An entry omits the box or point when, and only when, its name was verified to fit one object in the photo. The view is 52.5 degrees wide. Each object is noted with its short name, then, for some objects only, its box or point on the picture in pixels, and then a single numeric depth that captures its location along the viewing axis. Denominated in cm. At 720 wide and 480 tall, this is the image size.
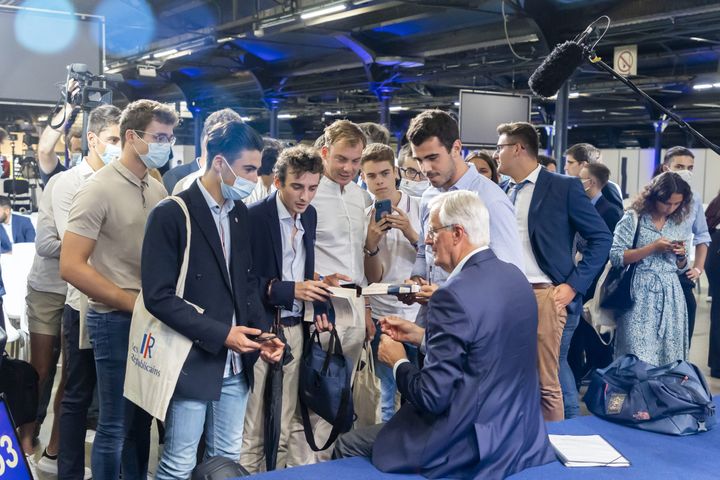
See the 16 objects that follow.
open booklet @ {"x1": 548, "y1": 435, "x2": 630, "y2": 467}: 252
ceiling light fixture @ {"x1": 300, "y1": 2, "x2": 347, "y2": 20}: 785
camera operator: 367
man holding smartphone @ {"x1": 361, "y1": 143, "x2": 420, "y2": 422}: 338
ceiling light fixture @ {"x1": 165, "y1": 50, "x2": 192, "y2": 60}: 1200
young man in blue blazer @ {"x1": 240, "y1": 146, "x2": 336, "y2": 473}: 278
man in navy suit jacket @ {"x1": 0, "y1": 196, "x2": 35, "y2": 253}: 543
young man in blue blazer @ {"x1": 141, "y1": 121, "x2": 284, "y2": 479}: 221
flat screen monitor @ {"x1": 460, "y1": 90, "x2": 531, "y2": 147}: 784
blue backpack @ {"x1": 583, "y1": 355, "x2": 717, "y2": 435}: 290
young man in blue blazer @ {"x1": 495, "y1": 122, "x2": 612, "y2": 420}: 344
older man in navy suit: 207
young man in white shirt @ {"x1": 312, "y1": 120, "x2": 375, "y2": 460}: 311
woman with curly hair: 430
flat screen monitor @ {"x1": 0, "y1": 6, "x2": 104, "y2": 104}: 404
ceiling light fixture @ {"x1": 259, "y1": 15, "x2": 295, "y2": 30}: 905
